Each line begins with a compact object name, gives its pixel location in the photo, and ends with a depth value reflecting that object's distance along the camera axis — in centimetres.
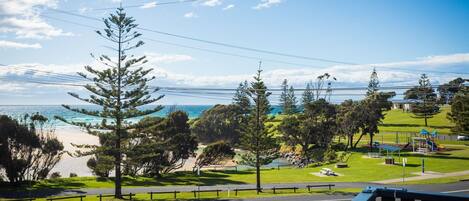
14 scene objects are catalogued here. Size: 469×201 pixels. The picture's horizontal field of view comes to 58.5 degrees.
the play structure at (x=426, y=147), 5694
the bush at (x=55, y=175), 4861
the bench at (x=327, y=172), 4748
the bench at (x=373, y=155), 5739
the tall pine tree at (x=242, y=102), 11101
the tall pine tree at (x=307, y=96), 13484
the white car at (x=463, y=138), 7244
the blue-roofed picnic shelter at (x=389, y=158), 5016
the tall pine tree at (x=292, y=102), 13795
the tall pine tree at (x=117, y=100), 3334
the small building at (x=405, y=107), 12821
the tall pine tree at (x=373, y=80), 11151
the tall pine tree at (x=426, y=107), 9262
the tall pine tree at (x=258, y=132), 4038
